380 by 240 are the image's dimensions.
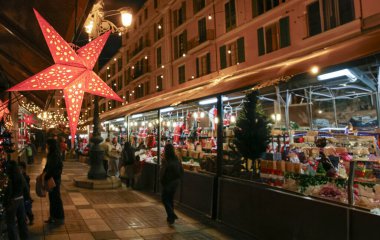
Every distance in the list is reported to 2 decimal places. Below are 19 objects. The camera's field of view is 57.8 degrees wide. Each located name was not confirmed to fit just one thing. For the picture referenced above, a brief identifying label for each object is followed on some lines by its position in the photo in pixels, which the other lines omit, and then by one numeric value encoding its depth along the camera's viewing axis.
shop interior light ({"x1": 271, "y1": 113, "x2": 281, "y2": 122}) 10.77
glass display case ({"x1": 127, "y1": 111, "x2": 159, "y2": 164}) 13.63
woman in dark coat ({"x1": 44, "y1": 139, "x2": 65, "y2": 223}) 7.43
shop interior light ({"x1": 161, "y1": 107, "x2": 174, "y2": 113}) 11.39
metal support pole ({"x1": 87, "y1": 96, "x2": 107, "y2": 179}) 12.71
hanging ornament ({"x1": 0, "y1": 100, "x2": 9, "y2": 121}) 5.64
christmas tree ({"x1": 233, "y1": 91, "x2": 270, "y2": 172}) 7.72
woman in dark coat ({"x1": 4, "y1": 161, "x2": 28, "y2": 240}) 5.34
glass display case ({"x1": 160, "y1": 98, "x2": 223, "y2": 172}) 10.12
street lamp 10.92
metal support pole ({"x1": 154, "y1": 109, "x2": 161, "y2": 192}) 11.71
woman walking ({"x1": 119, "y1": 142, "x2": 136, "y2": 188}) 12.63
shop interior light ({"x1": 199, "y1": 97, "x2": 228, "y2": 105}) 8.90
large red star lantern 4.15
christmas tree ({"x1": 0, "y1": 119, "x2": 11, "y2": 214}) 5.35
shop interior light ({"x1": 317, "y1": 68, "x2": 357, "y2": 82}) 5.72
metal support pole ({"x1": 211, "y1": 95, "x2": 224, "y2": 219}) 8.16
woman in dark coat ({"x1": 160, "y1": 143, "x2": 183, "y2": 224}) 8.00
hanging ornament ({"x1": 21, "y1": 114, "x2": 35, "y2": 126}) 11.96
